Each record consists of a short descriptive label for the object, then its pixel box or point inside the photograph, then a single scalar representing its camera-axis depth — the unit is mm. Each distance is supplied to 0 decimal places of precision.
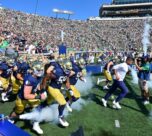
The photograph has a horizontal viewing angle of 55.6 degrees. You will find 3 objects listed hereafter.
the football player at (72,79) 4305
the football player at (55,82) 3774
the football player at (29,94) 3565
